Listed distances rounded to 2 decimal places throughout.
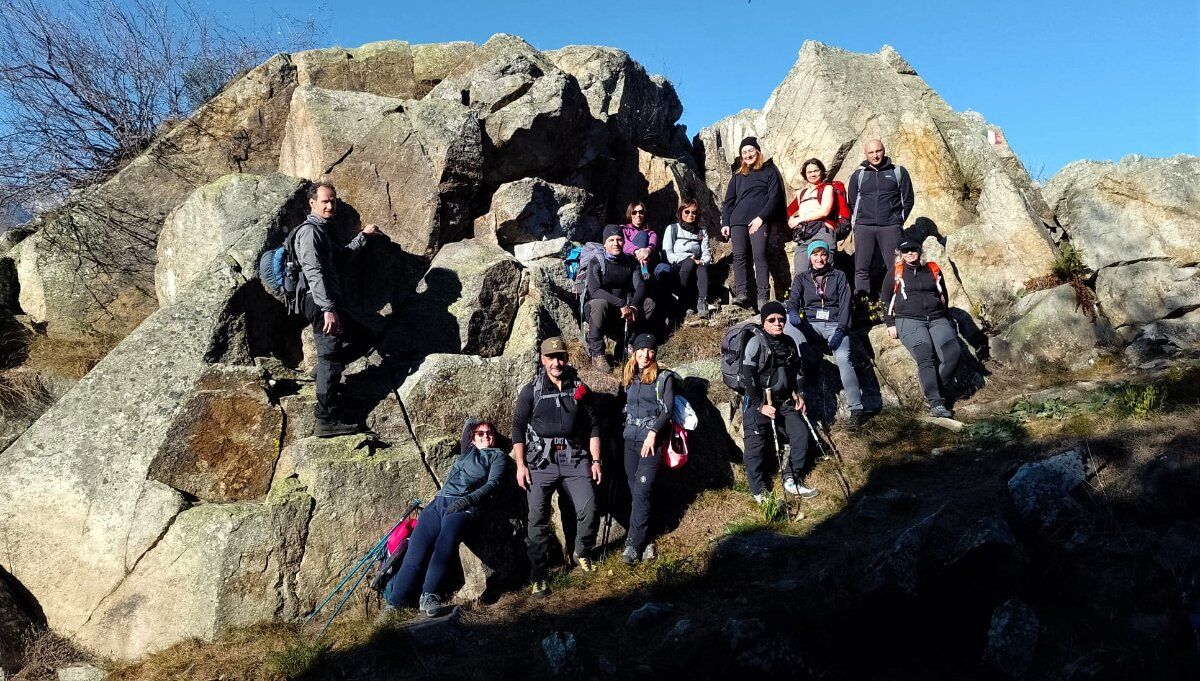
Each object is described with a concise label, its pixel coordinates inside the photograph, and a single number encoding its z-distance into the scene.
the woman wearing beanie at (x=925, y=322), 10.33
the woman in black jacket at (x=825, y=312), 10.27
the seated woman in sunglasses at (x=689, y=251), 12.69
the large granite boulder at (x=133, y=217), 12.07
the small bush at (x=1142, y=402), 8.74
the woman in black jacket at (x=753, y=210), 11.81
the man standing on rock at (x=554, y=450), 8.48
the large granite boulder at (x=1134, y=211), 11.91
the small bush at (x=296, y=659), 7.16
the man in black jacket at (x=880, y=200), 11.20
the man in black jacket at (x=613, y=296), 11.11
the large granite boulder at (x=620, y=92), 16.72
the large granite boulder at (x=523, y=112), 14.14
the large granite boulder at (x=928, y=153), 12.73
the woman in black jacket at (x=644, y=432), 8.77
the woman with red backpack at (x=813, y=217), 11.55
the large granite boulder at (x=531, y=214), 13.66
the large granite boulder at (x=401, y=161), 12.85
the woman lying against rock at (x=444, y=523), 8.02
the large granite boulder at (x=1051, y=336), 11.24
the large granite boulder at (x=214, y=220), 11.02
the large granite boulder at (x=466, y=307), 10.92
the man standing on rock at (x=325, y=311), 8.87
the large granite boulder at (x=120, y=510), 7.97
